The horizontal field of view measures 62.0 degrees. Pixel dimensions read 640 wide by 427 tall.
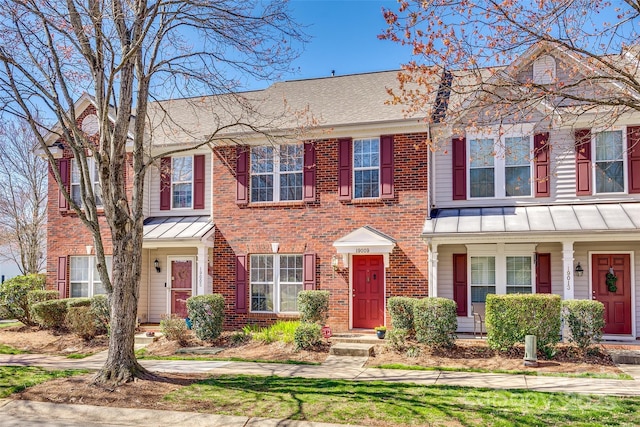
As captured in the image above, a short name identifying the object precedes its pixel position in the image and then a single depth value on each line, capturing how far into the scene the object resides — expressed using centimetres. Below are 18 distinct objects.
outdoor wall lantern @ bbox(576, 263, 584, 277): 1384
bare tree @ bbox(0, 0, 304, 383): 895
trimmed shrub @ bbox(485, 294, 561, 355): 1125
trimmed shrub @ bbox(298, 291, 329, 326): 1369
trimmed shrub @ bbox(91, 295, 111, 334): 1448
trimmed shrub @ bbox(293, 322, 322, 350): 1245
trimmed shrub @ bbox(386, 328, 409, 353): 1199
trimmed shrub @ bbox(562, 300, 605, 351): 1123
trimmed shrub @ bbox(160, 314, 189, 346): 1347
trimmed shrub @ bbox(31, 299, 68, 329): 1551
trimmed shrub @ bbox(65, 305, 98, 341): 1396
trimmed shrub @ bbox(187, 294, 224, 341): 1368
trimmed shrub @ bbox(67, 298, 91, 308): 1545
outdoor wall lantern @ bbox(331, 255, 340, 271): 1473
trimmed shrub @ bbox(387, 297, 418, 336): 1255
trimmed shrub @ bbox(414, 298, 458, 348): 1182
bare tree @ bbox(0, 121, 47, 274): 2366
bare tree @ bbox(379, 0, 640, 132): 712
